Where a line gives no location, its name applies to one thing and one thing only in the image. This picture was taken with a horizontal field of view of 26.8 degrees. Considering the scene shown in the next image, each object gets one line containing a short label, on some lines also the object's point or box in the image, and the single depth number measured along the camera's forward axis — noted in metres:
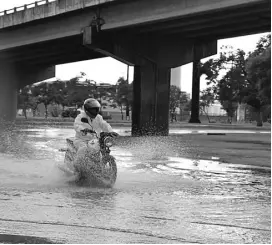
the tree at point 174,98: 106.44
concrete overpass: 29.52
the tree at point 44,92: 101.25
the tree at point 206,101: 68.71
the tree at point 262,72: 49.47
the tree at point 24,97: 102.73
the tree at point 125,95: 93.69
